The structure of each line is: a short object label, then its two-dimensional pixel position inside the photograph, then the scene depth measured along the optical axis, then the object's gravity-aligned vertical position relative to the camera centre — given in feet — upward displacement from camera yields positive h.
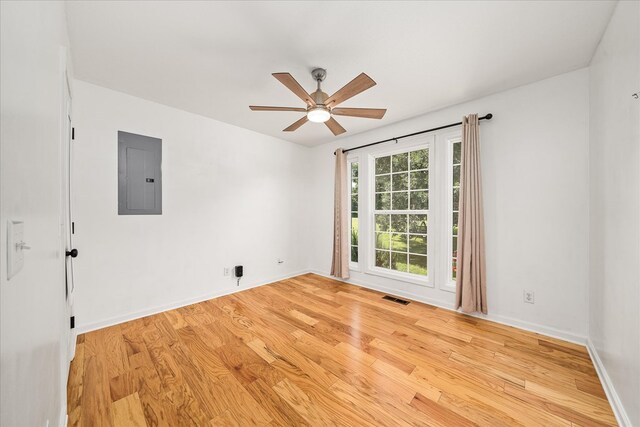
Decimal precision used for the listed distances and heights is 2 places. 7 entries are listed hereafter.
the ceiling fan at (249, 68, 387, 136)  6.02 +3.20
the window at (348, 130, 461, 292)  10.35 +0.19
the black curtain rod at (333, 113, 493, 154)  8.99 +3.60
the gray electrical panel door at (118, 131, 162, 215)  8.95 +1.49
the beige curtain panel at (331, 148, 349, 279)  13.72 -0.49
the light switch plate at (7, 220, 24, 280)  1.75 -0.26
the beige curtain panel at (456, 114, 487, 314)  9.09 -0.47
